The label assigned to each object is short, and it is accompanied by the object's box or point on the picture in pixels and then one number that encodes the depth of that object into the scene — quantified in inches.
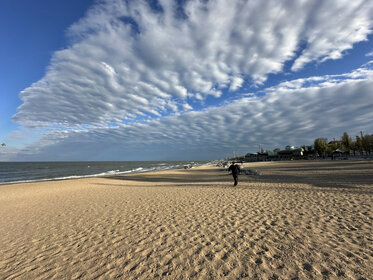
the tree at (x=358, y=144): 2346.5
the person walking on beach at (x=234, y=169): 536.1
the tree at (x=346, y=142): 2435.8
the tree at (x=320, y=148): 2750.0
